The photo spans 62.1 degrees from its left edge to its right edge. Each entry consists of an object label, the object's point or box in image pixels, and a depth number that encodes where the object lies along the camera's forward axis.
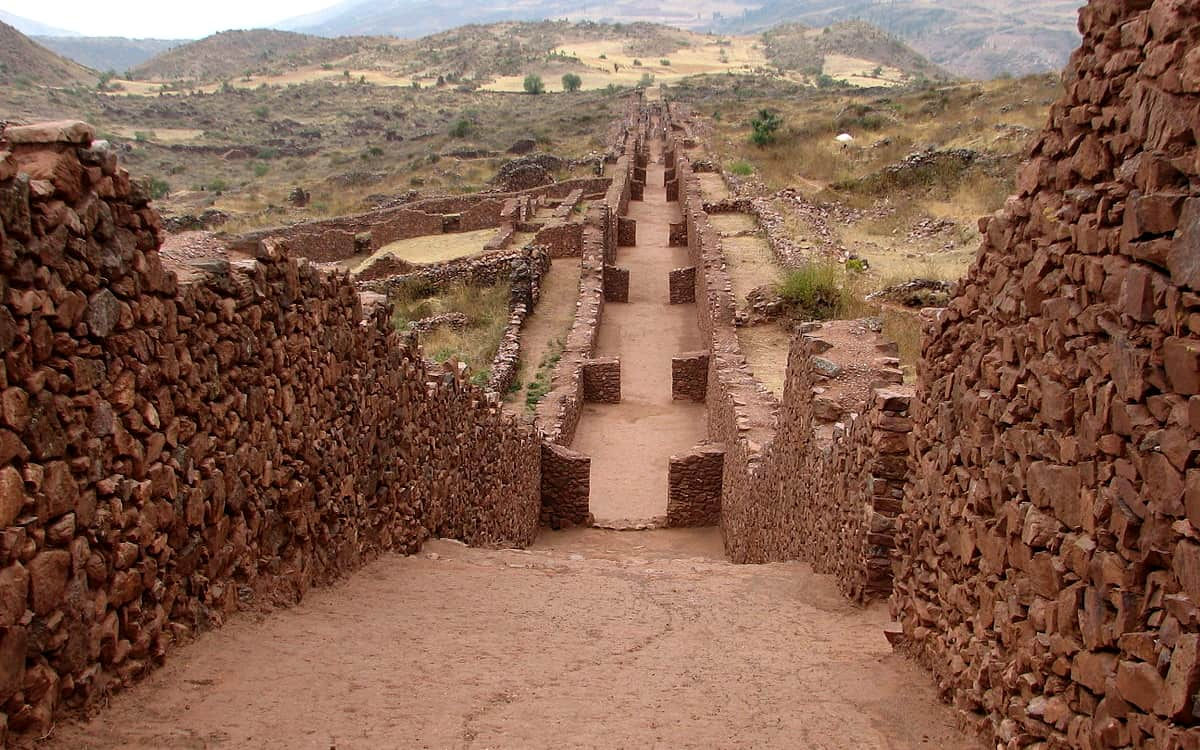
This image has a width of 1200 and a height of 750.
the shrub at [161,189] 42.75
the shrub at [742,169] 33.62
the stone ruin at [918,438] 2.82
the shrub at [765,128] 39.91
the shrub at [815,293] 16.02
